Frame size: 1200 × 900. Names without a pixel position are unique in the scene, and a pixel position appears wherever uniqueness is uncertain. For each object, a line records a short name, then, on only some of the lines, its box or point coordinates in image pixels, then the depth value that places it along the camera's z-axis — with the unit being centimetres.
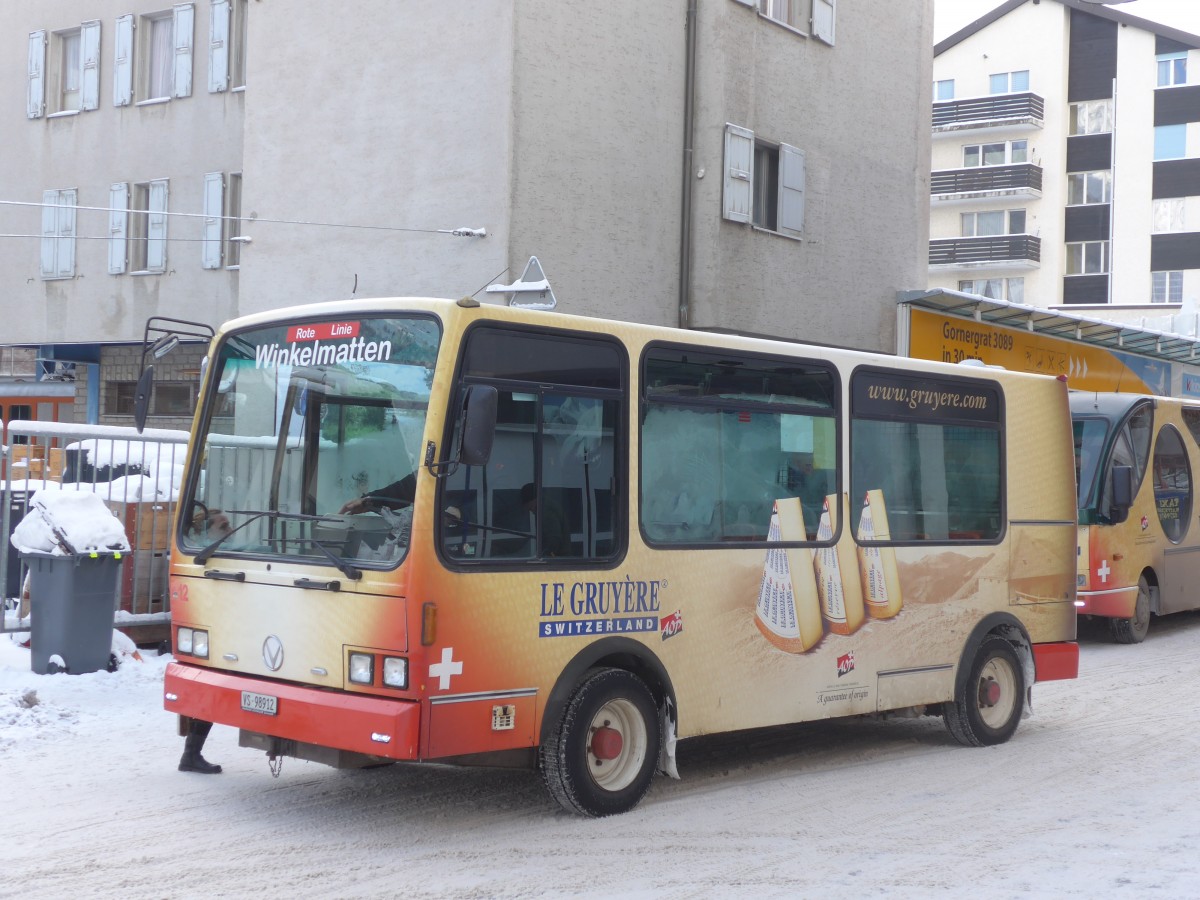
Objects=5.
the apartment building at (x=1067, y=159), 5028
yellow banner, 2406
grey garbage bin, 1026
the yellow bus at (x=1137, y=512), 1591
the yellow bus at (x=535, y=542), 671
